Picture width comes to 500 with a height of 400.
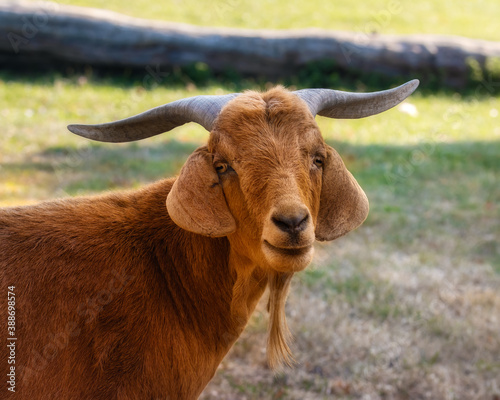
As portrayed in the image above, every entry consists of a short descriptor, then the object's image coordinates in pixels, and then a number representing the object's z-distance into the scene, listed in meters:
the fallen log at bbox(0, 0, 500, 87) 13.03
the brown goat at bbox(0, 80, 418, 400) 2.90
